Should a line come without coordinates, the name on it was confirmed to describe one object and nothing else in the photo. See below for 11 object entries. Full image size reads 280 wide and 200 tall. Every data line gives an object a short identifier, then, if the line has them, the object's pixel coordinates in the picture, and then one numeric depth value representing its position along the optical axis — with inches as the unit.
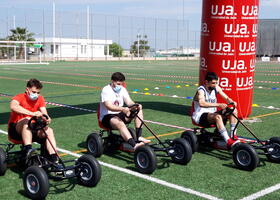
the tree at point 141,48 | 2623.5
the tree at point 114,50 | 2847.4
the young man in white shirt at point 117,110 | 227.0
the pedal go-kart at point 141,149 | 203.6
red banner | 351.6
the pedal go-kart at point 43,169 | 169.0
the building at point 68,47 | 2230.6
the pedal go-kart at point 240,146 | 210.2
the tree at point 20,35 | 2309.3
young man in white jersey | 237.9
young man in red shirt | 195.0
